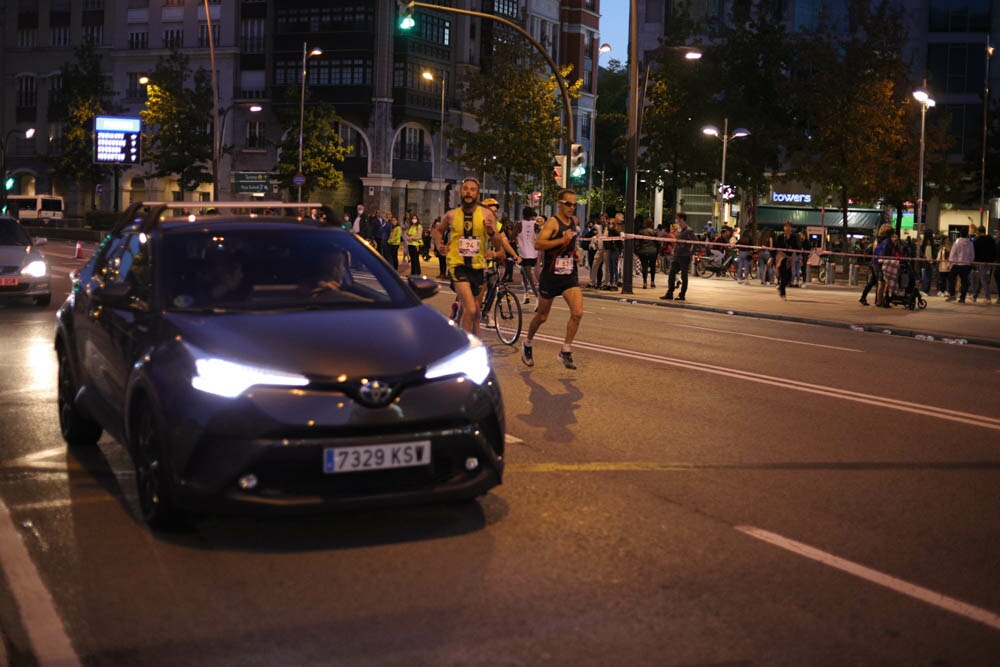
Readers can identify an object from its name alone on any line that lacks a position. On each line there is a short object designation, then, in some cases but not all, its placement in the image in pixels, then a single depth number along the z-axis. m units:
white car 20.75
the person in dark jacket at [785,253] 30.28
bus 82.88
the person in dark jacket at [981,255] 30.66
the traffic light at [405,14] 27.59
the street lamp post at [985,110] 57.90
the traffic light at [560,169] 31.33
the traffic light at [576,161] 31.36
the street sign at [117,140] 67.19
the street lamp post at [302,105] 64.74
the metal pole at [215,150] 53.36
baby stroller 27.44
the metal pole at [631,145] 29.28
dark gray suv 5.96
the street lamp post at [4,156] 80.50
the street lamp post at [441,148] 75.44
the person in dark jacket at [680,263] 27.98
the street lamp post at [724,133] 53.00
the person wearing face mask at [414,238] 36.59
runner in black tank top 13.59
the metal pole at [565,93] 29.55
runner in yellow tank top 14.23
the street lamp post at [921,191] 50.28
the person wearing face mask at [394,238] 36.84
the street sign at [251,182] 68.31
